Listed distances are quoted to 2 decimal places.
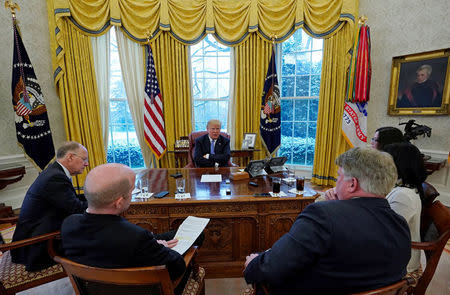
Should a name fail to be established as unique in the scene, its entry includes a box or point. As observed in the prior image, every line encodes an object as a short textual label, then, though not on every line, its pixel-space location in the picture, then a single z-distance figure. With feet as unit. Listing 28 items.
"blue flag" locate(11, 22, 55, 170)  10.75
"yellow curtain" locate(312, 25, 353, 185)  13.35
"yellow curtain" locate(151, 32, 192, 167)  13.74
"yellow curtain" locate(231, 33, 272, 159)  14.08
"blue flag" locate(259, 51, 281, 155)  14.06
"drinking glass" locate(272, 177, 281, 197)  6.68
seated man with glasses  5.14
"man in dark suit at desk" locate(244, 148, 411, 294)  2.89
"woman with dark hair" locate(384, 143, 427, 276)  4.66
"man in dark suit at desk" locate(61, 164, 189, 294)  3.21
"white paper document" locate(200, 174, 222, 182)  8.20
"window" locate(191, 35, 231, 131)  14.99
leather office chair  12.10
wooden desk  6.53
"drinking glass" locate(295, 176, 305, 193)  6.95
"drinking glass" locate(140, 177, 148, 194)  7.11
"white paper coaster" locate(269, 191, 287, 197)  6.68
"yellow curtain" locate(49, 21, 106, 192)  12.71
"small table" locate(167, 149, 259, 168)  13.97
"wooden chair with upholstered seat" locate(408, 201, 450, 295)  4.44
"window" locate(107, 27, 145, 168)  14.43
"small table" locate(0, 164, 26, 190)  9.79
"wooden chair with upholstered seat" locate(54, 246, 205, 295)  2.77
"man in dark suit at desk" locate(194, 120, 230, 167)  11.15
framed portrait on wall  11.27
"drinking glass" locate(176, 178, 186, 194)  7.04
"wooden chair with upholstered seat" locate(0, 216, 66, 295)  4.68
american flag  13.50
